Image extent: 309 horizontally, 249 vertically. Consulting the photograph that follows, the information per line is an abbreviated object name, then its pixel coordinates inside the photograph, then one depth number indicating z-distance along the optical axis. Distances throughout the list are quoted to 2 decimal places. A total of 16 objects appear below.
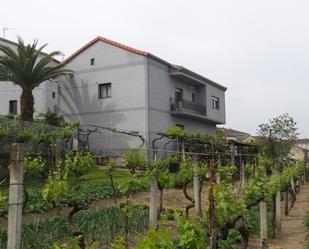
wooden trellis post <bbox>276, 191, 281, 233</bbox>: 7.63
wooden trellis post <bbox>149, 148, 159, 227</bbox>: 6.23
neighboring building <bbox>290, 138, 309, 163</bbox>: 40.28
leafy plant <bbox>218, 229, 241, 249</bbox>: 5.35
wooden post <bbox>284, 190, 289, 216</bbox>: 9.57
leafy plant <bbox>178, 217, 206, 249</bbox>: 3.32
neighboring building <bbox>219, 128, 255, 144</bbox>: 37.21
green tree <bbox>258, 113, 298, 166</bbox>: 20.39
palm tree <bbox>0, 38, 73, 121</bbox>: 15.48
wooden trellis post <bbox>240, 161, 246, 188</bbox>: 10.36
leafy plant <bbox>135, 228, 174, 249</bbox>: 2.92
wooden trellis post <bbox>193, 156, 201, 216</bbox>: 8.37
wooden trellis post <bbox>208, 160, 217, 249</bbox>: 3.97
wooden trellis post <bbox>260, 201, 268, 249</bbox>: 6.02
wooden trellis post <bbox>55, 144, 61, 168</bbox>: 9.66
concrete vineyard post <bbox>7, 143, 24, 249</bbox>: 3.57
